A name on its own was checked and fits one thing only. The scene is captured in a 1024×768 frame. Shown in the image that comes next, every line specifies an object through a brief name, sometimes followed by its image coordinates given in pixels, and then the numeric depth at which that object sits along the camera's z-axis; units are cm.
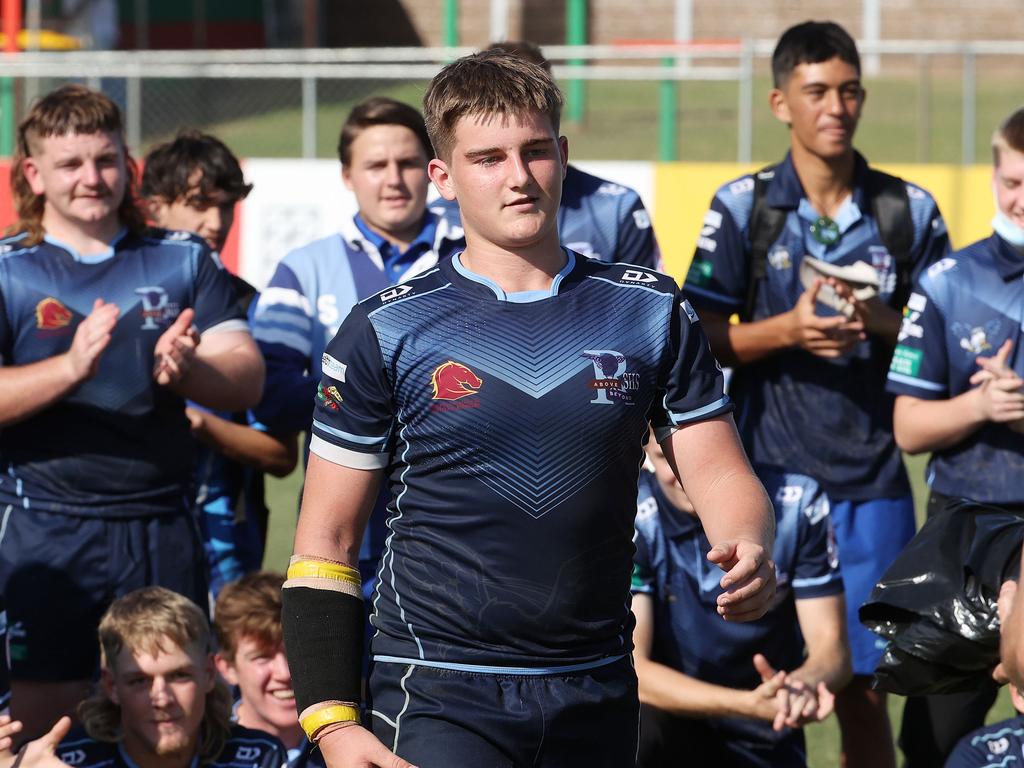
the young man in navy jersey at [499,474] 659
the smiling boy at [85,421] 991
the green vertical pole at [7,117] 3762
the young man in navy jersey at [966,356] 1020
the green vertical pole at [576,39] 5162
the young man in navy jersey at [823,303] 1128
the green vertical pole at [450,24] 5431
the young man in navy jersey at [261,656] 1050
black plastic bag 755
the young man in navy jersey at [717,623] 975
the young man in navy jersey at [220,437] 1181
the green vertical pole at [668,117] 3878
